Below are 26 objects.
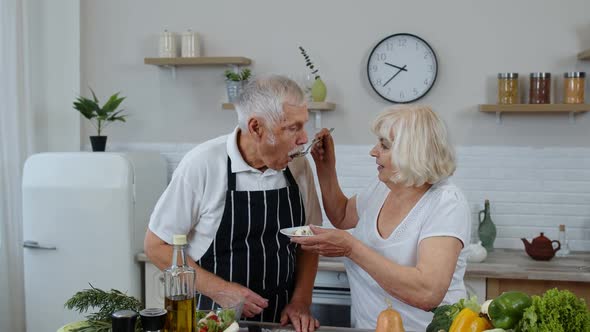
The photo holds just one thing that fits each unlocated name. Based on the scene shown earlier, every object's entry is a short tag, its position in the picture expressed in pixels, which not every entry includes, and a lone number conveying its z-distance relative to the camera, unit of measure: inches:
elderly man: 90.0
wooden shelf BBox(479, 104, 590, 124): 150.7
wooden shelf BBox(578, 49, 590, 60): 150.8
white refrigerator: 153.8
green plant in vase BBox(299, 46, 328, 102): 162.7
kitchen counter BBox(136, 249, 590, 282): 133.6
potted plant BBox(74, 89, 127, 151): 168.6
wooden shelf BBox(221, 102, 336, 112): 160.9
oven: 144.6
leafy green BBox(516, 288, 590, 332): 52.2
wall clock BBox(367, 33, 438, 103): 163.2
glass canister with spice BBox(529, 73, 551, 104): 153.6
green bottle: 154.4
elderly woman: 81.8
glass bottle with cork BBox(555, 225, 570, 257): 152.0
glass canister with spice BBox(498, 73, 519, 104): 154.7
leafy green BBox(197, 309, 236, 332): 65.2
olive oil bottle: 63.0
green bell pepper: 55.4
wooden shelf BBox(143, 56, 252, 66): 166.7
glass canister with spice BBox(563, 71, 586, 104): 151.8
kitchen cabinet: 134.2
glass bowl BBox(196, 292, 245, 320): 69.2
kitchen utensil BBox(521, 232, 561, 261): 144.7
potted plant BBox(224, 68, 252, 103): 166.7
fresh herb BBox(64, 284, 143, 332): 63.1
